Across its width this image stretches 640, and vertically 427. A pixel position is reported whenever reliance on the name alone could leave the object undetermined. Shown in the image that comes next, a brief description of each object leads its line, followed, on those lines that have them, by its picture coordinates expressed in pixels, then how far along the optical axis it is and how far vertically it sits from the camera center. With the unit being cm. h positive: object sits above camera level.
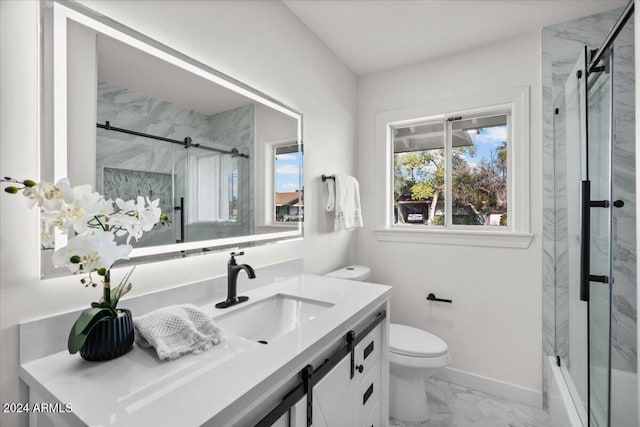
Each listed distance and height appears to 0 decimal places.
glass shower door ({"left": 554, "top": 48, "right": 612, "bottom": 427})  130 -13
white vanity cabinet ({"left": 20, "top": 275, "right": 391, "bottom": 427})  58 -38
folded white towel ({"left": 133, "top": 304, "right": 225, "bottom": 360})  78 -33
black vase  74 -32
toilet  172 -91
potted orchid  68 -7
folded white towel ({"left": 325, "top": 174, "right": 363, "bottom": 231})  210 +7
